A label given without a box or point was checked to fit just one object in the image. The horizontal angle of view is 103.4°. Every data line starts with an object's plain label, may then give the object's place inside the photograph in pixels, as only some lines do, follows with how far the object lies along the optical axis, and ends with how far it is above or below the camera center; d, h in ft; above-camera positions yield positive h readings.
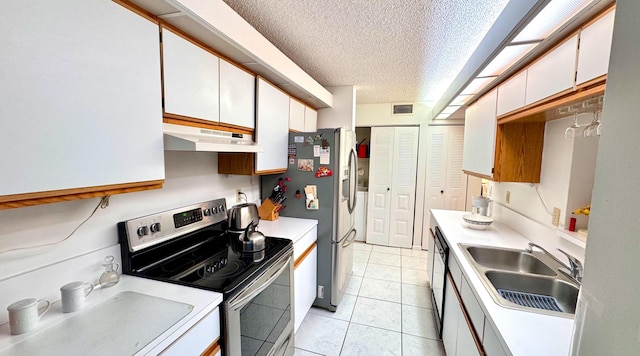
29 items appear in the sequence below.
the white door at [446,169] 12.44 -0.36
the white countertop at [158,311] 2.69 -1.98
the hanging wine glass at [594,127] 4.03 +0.64
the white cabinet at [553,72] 3.86 +1.60
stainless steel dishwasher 6.59 -3.22
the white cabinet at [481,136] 6.83 +0.83
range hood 3.82 +0.26
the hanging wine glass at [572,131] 4.48 +0.62
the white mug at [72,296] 3.11 -1.79
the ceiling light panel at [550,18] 3.32 +2.13
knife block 7.64 -1.62
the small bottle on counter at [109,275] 3.70 -1.82
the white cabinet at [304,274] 6.55 -3.23
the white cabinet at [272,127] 6.26 +0.81
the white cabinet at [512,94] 5.37 +1.63
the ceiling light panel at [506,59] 4.69 +2.19
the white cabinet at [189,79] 3.82 +1.26
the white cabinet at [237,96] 4.99 +1.29
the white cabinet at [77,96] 2.32 +0.61
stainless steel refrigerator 7.59 -1.01
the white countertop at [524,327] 2.86 -2.05
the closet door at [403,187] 13.02 -1.34
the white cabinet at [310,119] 9.36 +1.53
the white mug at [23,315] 2.68 -1.78
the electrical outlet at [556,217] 5.59 -1.16
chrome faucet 4.28 -1.75
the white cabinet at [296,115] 7.98 +1.42
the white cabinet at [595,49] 3.17 +1.57
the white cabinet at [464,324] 3.60 -2.77
